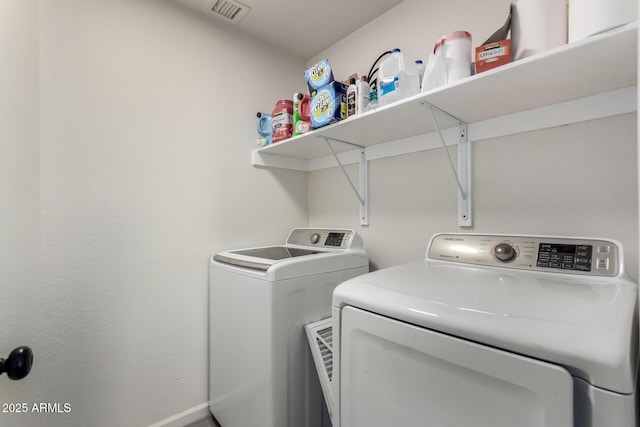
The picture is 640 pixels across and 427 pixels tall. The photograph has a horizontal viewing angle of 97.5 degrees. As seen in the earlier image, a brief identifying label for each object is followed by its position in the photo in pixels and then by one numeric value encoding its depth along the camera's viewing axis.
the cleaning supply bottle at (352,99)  1.40
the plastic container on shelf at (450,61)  1.02
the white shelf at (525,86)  0.78
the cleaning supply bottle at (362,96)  1.35
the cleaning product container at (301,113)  1.63
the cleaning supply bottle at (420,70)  1.22
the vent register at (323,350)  1.16
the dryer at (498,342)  0.50
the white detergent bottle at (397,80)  1.17
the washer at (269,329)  1.23
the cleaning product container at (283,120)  1.76
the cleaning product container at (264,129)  1.93
